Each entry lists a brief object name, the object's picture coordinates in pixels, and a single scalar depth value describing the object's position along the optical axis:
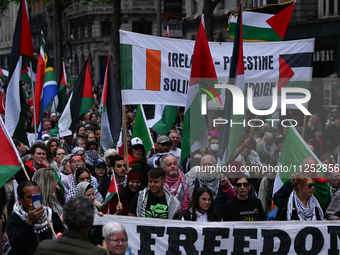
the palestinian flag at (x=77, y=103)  23.11
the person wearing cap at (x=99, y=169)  15.76
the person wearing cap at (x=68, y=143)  22.22
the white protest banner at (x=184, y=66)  16.19
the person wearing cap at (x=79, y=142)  20.71
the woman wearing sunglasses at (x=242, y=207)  12.07
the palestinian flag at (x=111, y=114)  18.78
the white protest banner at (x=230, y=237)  11.56
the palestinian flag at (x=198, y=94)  14.62
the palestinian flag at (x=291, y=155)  13.81
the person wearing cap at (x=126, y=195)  12.85
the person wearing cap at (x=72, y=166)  14.34
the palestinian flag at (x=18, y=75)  16.09
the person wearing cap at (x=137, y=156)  15.66
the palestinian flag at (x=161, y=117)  19.92
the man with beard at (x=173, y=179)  13.15
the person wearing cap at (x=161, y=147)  16.70
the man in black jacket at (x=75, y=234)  7.40
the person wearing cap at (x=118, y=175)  13.97
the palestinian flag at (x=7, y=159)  11.10
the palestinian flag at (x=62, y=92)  30.75
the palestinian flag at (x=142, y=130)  18.33
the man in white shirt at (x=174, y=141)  18.83
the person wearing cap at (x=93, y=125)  27.22
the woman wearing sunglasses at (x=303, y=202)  12.09
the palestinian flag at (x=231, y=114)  13.95
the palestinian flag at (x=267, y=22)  19.39
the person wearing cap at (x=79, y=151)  17.94
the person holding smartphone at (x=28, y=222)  9.16
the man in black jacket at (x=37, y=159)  14.59
